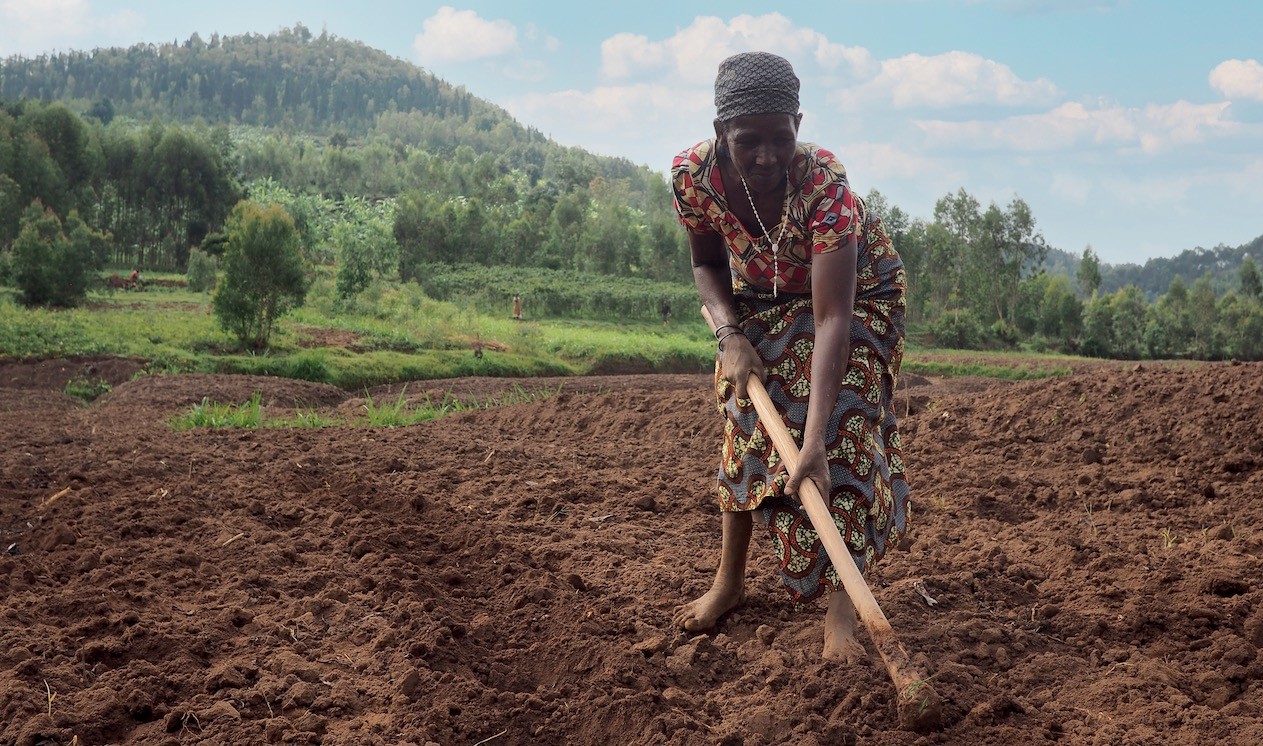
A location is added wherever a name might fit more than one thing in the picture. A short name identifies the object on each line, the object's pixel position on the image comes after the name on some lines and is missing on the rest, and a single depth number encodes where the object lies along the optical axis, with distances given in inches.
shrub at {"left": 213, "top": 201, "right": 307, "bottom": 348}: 666.2
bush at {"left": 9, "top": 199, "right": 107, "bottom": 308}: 813.2
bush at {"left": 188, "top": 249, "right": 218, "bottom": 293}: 1077.1
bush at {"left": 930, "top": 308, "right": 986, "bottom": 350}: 1363.2
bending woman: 106.7
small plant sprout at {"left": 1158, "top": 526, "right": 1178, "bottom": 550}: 162.2
